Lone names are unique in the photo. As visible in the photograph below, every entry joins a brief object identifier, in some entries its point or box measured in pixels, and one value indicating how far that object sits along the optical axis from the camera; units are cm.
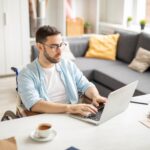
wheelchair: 192
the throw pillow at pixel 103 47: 421
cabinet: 439
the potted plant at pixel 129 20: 463
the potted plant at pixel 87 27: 514
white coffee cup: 146
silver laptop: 155
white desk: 143
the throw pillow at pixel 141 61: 359
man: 182
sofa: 336
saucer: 146
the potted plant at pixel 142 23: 428
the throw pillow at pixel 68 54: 406
